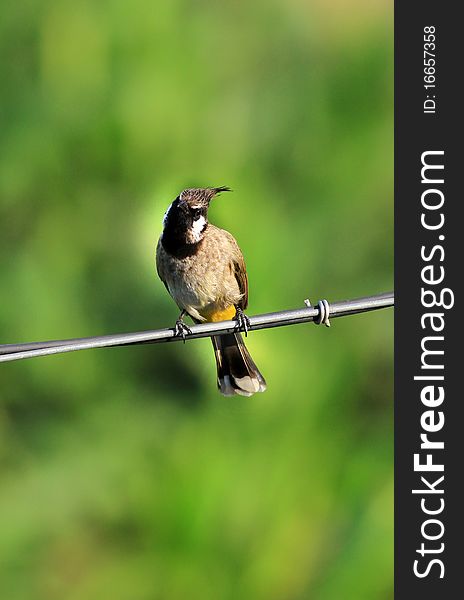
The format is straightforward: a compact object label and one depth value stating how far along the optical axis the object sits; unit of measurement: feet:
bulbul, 29.96
